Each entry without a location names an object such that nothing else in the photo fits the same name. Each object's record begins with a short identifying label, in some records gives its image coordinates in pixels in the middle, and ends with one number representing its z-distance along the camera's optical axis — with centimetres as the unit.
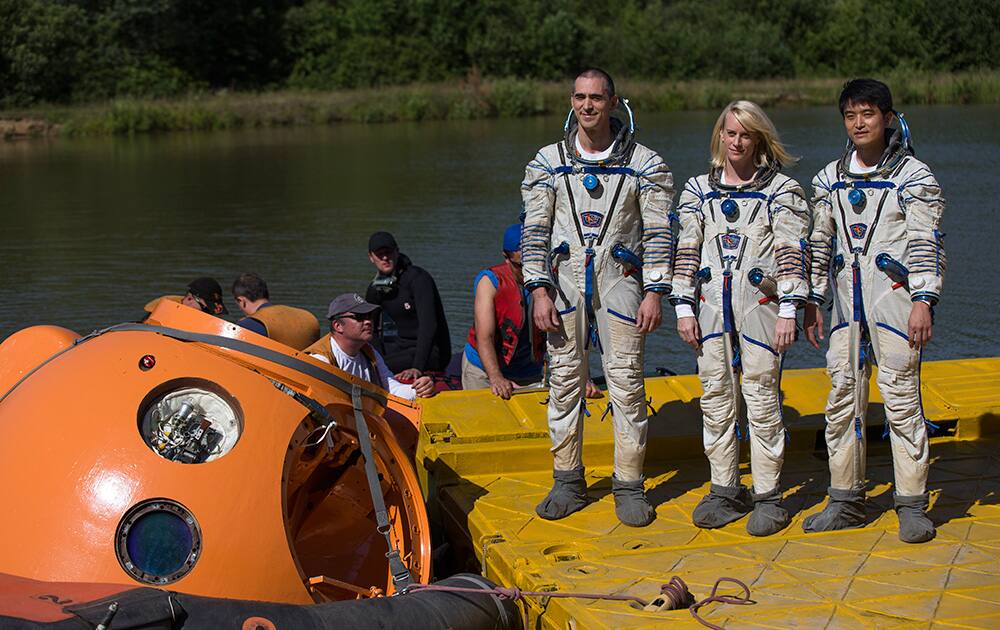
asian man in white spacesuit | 571
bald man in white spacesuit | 616
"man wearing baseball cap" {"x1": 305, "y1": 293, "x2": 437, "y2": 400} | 678
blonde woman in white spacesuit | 592
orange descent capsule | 498
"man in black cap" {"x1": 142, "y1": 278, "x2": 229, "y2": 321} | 887
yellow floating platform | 518
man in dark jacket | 927
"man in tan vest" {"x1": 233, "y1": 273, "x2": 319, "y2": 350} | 820
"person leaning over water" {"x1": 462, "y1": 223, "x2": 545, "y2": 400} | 805
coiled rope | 512
